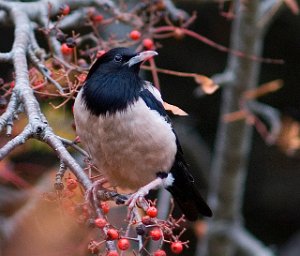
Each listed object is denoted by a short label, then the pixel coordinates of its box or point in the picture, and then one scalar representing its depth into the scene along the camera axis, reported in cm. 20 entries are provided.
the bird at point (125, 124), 583
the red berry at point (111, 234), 439
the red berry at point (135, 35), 672
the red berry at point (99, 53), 636
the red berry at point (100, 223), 448
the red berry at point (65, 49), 622
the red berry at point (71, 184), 513
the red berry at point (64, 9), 621
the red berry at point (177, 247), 500
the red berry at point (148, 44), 683
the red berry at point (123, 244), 459
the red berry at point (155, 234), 470
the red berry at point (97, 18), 693
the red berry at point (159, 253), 462
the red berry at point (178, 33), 706
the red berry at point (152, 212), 476
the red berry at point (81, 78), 595
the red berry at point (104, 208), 498
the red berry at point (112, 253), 426
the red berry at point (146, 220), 465
